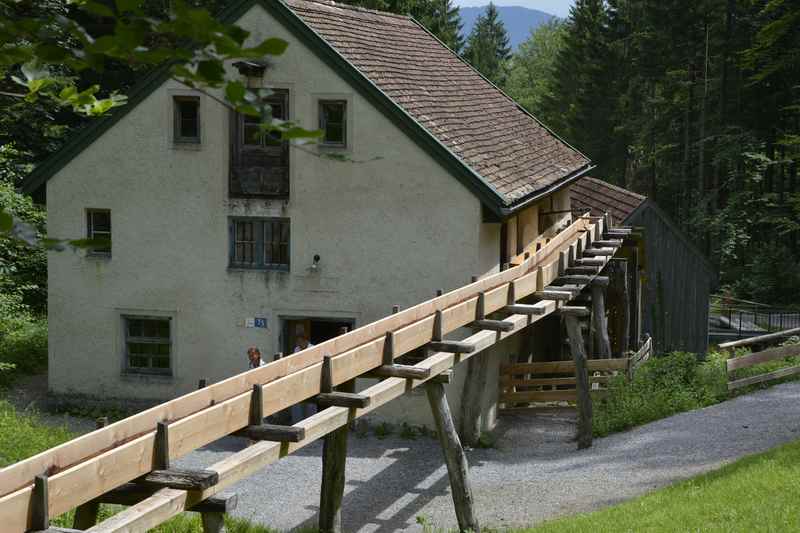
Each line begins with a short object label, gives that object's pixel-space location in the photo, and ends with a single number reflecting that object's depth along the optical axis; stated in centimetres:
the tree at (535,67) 8442
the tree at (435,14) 4253
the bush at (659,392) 1886
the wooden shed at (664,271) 2570
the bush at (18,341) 2259
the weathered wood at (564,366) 1931
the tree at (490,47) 7899
